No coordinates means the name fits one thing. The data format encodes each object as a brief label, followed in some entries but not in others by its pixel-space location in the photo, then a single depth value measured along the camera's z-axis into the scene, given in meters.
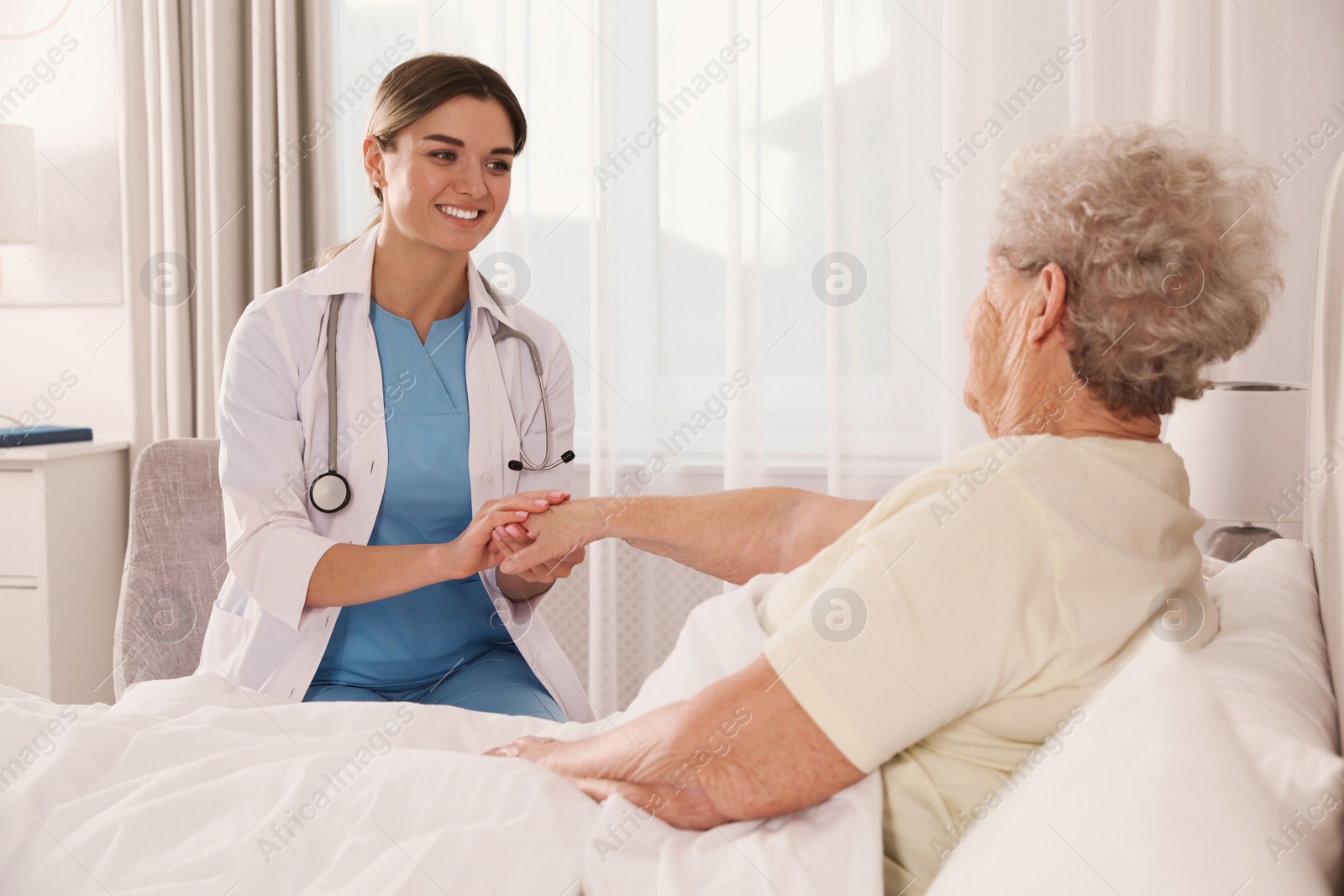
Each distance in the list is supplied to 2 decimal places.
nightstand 2.36
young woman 1.48
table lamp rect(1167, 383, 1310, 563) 1.64
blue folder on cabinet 2.40
